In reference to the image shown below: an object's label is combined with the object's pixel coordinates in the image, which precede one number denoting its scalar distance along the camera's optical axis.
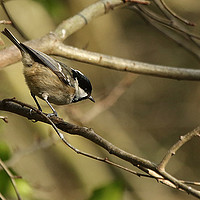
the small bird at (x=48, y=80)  6.70
